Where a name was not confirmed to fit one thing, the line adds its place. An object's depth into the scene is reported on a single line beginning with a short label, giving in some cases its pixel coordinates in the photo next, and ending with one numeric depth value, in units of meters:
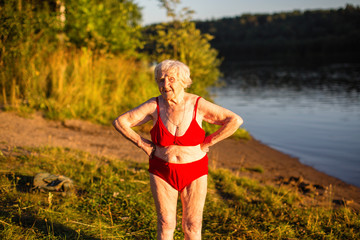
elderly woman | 2.62
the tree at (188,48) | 10.53
